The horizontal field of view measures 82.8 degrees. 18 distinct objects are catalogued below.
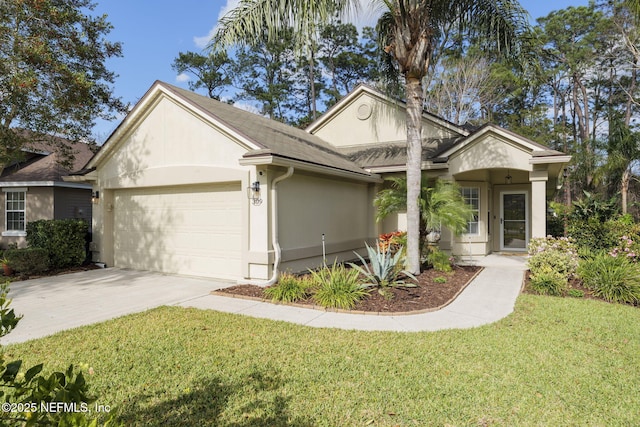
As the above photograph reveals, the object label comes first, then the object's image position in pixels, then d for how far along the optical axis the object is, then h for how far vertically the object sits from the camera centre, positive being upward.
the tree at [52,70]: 10.28 +4.49
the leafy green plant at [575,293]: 7.67 -1.65
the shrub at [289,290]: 7.33 -1.52
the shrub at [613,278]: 7.35 -1.33
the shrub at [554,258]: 8.43 -1.01
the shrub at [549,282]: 7.89 -1.46
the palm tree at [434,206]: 9.10 +0.28
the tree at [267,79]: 31.84 +12.43
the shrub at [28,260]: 10.15 -1.23
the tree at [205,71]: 31.59 +12.95
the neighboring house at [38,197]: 14.55 +0.84
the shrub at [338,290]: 6.86 -1.46
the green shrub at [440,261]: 9.84 -1.23
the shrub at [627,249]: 8.75 -0.85
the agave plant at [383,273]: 7.73 -1.23
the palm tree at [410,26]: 8.41 +4.63
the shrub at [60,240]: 11.05 -0.71
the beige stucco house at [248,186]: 8.95 +0.91
